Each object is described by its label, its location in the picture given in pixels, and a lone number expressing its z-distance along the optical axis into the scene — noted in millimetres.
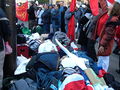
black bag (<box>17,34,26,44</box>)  4049
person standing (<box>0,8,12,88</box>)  2361
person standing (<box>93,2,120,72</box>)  2897
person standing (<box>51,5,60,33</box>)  7443
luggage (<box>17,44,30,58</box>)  3926
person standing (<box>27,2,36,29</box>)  9258
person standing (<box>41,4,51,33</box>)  8036
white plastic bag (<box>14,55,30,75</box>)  2643
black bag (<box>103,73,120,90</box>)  2350
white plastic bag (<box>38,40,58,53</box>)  3277
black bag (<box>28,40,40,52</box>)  4021
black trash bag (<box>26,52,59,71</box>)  2494
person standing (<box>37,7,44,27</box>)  8666
